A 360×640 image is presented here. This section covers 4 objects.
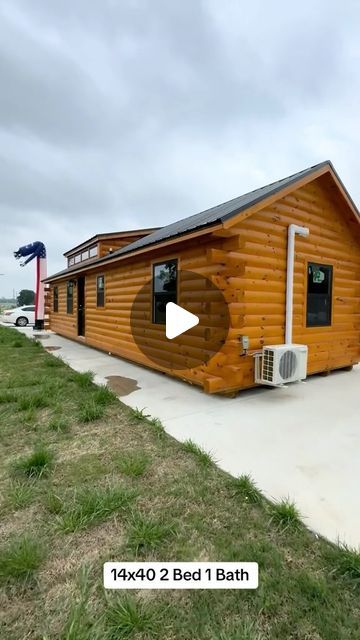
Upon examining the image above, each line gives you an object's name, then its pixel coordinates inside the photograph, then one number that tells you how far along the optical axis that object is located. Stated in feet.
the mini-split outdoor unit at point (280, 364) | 14.80
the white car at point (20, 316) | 63.05
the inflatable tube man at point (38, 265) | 50.34
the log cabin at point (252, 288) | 14.73
